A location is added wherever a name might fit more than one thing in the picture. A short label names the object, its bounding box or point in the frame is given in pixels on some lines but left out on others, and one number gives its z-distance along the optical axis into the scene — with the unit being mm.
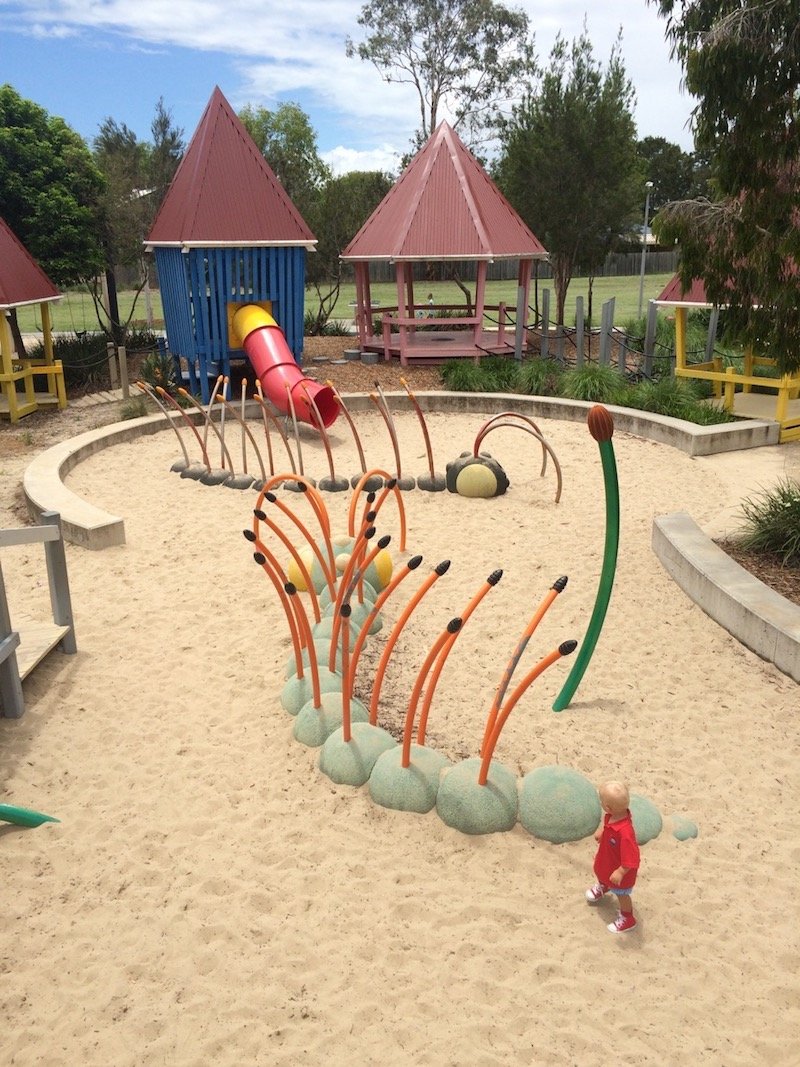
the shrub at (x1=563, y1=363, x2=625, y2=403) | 15109
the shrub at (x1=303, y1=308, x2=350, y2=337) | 23106
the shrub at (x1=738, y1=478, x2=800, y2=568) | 7582
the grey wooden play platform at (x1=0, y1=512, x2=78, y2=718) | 5340
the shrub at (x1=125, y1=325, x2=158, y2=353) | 19066
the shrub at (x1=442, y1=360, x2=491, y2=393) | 15914
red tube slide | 12453
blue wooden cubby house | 14914
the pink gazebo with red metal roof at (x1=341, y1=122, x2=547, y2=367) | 17375
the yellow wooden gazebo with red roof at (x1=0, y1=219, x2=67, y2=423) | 14195
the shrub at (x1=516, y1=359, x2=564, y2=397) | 15898
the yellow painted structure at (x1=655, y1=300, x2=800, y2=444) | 12930
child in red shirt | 3711
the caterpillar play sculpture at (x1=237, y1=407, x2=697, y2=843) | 4409
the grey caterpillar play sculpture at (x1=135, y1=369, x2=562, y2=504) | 10023
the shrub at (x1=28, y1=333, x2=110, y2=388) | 17188
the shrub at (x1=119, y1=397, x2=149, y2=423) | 14141
